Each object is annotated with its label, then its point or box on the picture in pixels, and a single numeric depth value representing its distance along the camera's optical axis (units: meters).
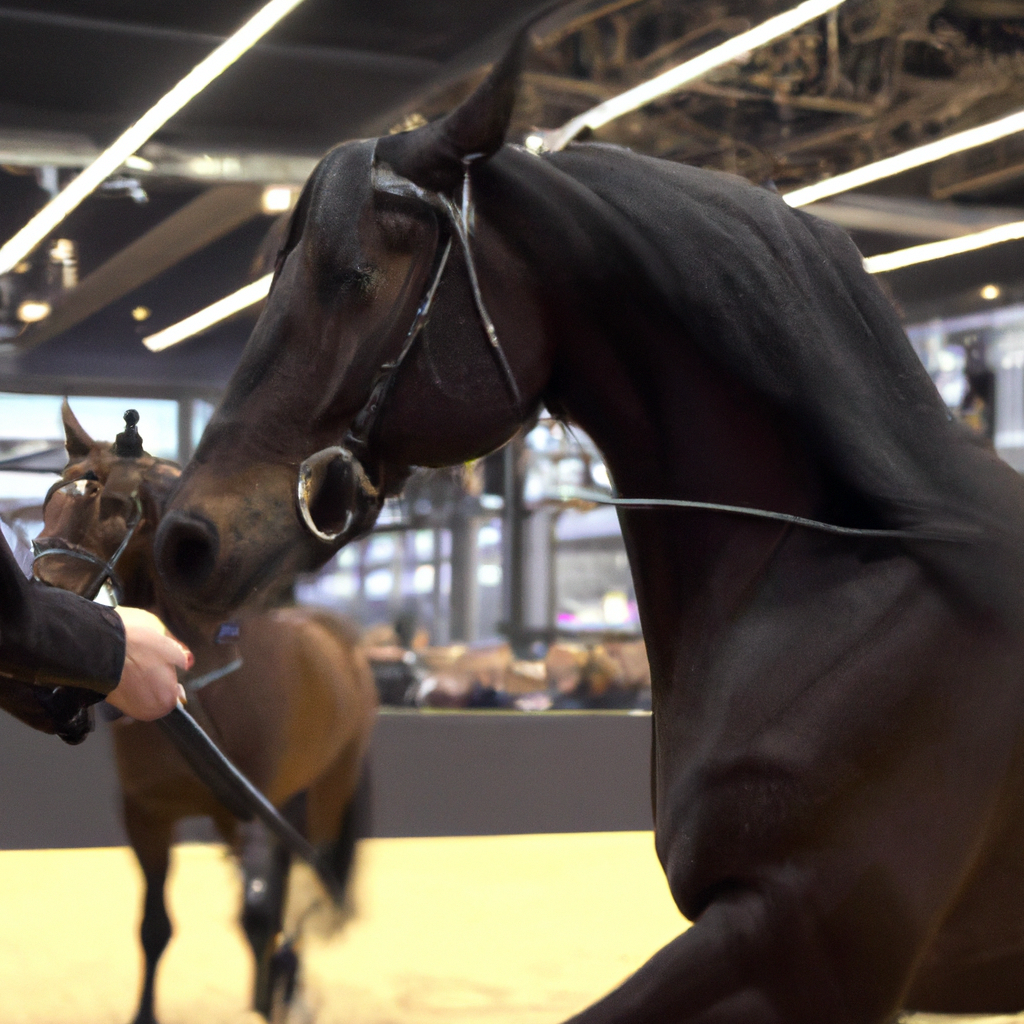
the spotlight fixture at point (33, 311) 3.63
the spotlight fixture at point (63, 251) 4.14
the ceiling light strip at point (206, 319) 3.60
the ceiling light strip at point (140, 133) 3.33
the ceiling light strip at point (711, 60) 3.28
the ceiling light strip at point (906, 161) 4.36
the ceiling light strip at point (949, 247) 5.72
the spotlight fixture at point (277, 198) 4.56
